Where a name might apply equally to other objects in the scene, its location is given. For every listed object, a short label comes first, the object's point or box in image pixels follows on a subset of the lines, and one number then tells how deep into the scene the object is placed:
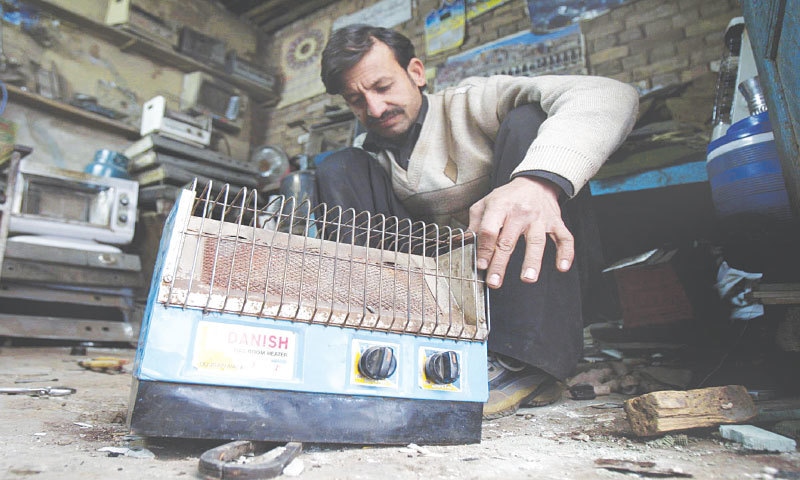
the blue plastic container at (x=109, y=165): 4.04
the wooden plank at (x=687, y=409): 0.89
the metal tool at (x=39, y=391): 1.38
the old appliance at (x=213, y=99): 5.21
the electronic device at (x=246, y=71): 5.51
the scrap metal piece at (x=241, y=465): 0.67
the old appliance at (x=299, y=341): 0.76
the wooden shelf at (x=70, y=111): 4.10
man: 1.02
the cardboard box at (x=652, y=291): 2.20
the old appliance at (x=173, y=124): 4.18
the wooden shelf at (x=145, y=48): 4.54
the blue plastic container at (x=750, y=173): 1.32
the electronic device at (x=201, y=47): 5.21
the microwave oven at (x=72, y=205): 3.10
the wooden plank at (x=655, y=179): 2.14
